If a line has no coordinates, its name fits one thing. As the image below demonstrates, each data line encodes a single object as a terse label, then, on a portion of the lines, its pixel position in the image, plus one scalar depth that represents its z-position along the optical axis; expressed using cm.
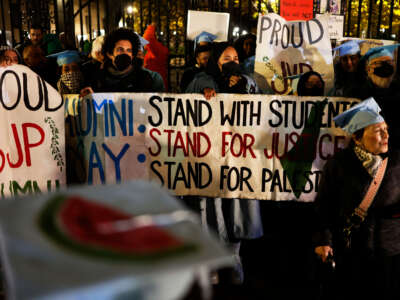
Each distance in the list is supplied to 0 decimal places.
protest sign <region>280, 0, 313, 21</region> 470
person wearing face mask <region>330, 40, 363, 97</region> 421
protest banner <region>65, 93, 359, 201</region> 359
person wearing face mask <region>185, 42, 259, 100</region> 385
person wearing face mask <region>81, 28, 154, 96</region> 388
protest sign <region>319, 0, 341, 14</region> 568
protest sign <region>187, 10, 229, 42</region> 479
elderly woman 255
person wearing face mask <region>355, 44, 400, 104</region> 354
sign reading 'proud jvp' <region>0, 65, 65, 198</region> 353
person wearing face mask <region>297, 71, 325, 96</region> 377
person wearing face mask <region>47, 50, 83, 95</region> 426
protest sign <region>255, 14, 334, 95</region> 388
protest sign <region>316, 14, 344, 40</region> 551
